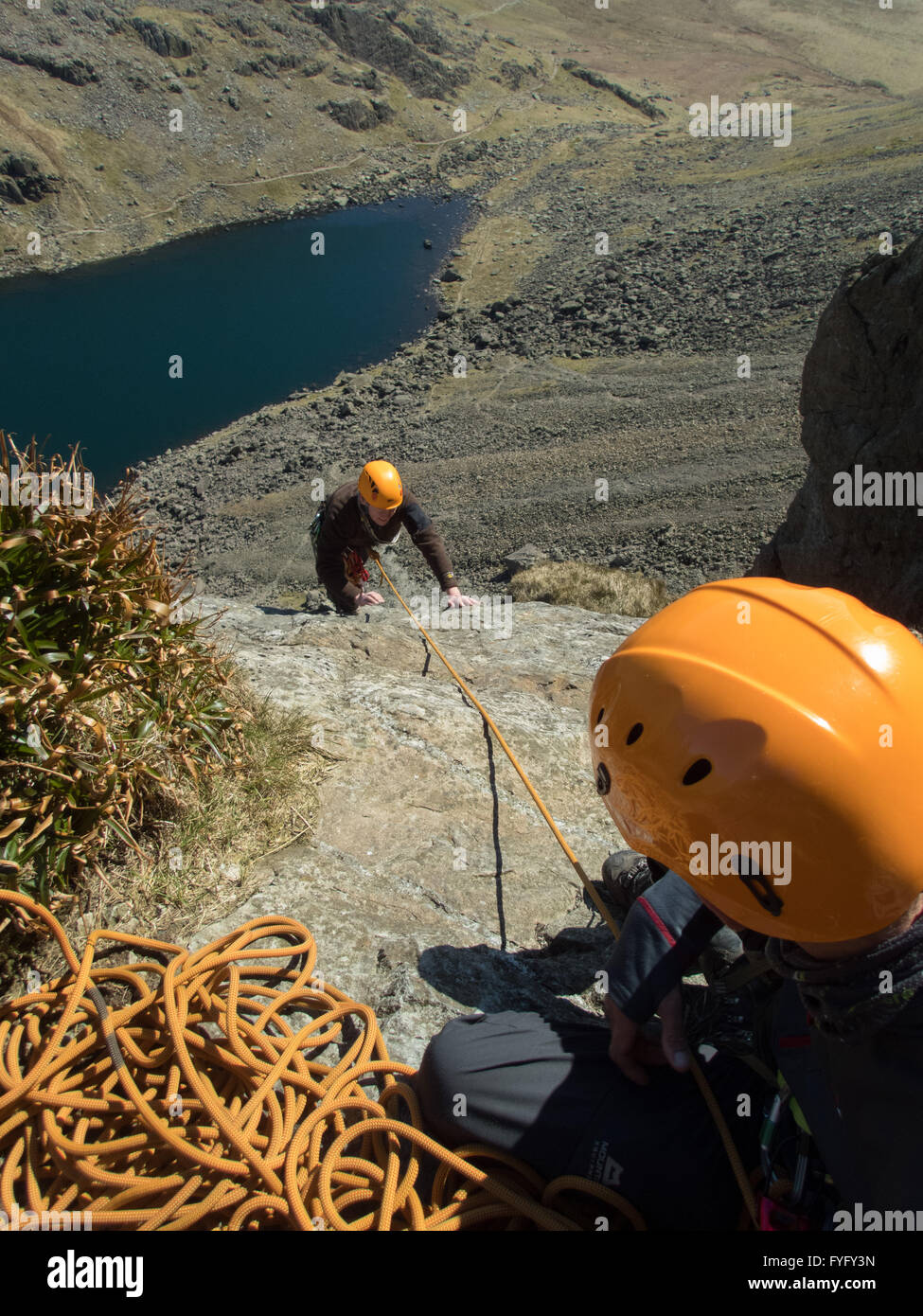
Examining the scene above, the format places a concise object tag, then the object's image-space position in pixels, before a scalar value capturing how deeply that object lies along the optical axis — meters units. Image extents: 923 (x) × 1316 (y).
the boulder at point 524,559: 13.15
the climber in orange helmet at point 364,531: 6.30
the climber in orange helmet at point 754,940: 1.84
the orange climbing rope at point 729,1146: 2.13
